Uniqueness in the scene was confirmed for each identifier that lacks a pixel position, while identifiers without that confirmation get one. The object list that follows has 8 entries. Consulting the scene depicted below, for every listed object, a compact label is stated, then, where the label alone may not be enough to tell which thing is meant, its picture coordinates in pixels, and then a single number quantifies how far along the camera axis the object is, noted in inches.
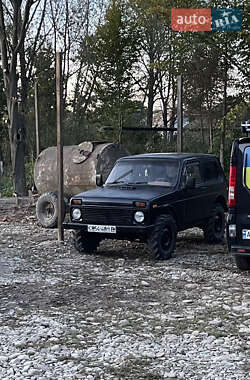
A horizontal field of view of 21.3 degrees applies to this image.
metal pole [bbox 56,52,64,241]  491.8
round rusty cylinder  595.8
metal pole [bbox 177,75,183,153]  608.3
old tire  590.9
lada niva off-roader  418.3
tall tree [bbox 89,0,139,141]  1397.6
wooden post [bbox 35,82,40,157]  755.1
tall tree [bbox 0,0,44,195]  840.3
